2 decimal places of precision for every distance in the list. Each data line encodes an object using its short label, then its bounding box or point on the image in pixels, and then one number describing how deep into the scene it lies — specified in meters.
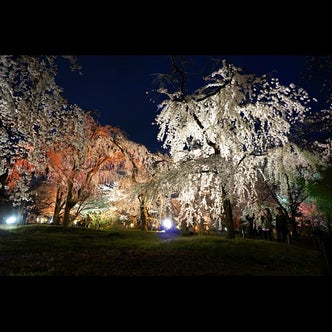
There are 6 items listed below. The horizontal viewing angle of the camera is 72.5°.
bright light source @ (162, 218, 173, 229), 16.40
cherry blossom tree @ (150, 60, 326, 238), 7.59
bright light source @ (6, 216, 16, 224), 15.44
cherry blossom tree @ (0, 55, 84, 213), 5.55
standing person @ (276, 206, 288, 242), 10.12
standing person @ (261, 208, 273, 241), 10.84
